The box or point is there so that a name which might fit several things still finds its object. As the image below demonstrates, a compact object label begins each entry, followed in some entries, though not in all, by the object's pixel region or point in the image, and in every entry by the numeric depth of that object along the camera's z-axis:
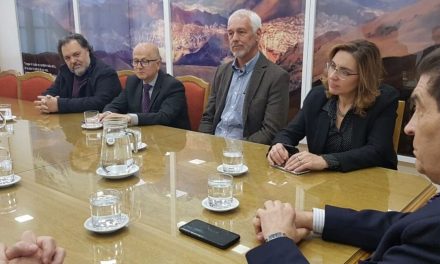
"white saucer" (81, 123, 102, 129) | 2.38
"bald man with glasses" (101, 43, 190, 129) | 2.69
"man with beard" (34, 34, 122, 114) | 3.11
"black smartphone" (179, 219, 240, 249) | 1.08
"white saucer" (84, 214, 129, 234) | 1.12
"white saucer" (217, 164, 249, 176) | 1.59
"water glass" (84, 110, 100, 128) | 2.41
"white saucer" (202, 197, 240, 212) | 1.25
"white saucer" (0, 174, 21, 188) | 1.45
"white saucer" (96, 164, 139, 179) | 1.54
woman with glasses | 1.79
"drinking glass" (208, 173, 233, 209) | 1.30
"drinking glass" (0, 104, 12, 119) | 2.67
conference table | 1.06
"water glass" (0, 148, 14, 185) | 1.50
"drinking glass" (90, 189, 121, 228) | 1.15
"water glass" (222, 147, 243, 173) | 1.63
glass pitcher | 1.58
